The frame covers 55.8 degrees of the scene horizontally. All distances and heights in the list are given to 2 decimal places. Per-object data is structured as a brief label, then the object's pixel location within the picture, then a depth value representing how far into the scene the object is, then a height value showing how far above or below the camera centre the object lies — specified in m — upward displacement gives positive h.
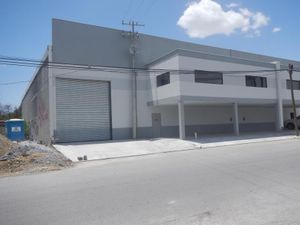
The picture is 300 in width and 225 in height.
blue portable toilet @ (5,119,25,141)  25.78 +0.42
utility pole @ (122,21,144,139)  26.34 +5.51
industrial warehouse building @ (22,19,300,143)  23.39 +3.79
